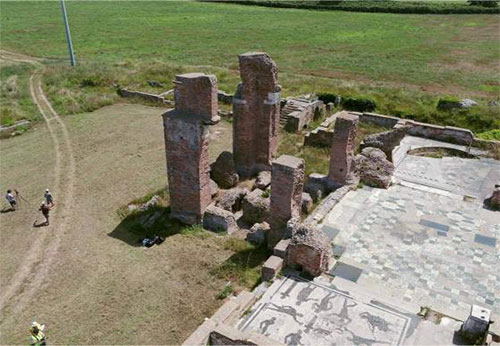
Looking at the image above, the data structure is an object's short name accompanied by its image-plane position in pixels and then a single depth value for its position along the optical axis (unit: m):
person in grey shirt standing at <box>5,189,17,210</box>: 16.38
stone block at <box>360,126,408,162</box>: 19.53
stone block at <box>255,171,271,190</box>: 16.83
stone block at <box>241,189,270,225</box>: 14.62
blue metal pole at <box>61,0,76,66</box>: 37.78
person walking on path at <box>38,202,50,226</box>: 15.36
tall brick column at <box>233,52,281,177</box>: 16.66
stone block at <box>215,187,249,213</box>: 15.34
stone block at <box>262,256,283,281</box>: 11.52
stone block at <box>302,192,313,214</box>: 15.16
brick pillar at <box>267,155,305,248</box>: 12.59
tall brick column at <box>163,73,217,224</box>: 13.48
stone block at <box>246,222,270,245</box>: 13.72
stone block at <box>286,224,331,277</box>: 11.45
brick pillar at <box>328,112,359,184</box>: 15.84
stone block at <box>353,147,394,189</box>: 16.62
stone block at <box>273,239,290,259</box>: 11.94
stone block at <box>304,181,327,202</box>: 16.02
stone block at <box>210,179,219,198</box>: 16.13
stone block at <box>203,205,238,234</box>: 14.39
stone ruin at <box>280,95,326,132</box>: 23.62
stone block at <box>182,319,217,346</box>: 9.21
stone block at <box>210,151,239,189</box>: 17.16
